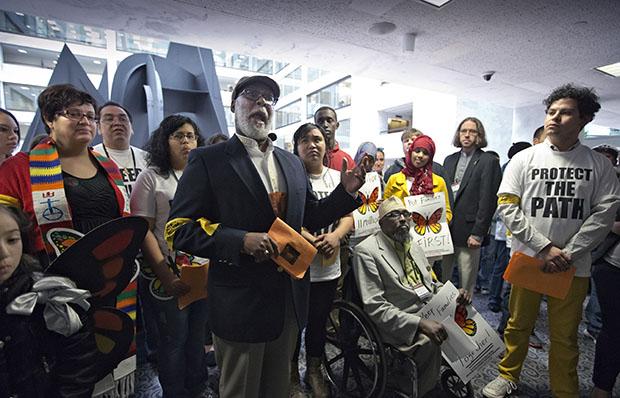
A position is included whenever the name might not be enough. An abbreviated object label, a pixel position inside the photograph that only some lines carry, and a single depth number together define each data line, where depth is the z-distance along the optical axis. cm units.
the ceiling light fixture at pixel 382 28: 329
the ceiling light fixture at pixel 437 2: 277
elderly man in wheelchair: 190
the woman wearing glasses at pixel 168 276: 181
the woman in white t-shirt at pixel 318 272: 207
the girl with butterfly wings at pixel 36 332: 102
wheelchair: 193
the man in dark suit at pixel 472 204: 289
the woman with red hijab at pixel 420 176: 280
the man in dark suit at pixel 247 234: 120
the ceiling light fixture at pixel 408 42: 356
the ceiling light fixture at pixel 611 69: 455
